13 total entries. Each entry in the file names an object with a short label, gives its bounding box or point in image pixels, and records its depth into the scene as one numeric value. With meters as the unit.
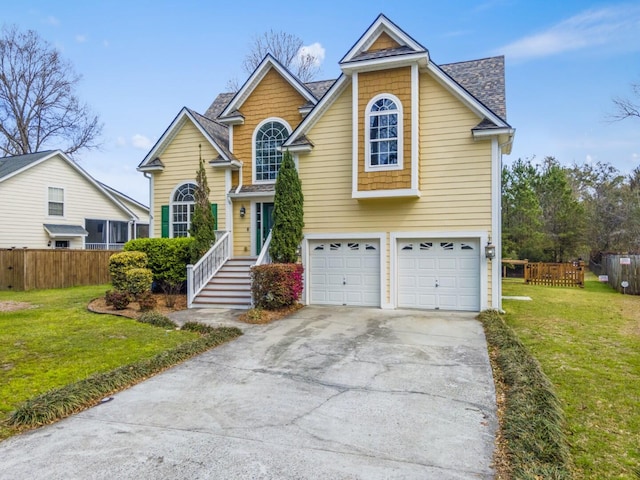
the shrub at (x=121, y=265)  11.80
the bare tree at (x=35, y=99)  30.55
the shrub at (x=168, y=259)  13.74
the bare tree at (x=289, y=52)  28.55
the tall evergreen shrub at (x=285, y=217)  12.54
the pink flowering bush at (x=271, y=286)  11.33
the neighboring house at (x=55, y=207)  20.66
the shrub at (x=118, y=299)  11.33
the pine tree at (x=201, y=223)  13.41
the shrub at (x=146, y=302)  11.38
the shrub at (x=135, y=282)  11.72
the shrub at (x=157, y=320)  9.72
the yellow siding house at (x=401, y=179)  11.62
